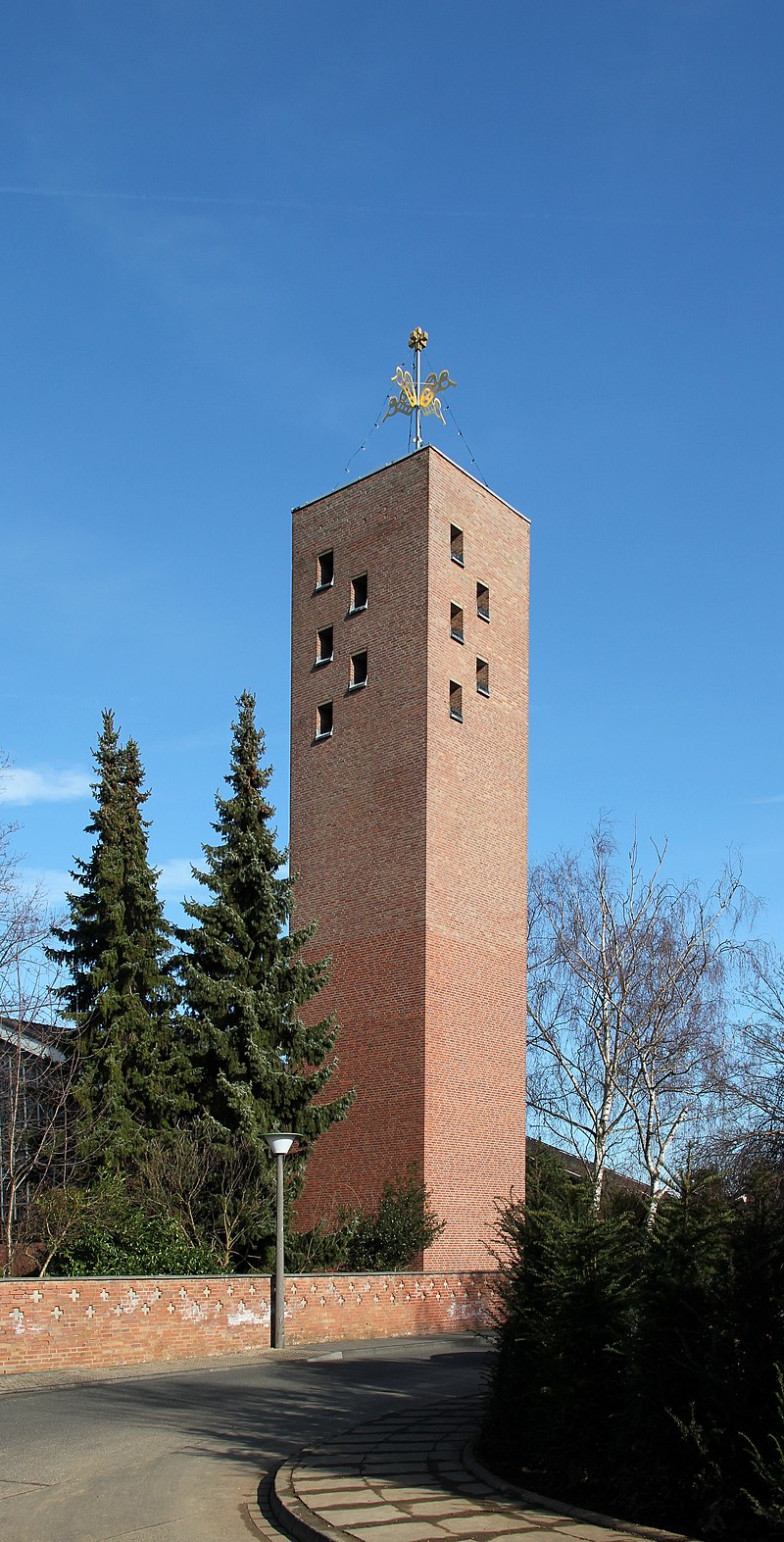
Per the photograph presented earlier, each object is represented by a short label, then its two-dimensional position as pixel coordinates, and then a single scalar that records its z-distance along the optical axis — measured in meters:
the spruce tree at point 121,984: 25.03
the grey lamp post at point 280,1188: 20.44
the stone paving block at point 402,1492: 8.86
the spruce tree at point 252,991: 25.53
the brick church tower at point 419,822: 28.97
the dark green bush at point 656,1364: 7.59
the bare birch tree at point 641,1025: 35.44
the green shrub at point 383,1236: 25.48
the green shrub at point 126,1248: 21.81
